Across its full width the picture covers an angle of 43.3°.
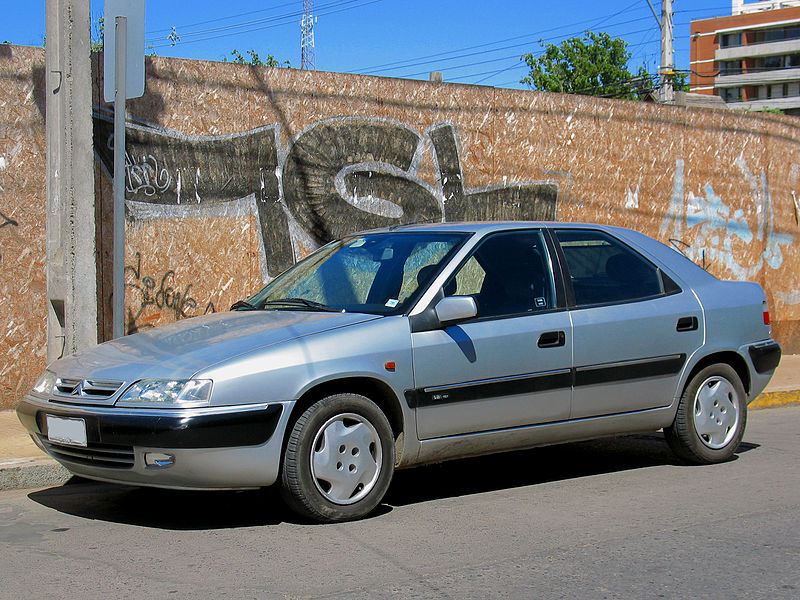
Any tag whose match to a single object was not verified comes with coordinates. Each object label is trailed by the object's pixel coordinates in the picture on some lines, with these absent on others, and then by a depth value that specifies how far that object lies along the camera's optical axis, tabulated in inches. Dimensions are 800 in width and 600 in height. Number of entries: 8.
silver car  191.9
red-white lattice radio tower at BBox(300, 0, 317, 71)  1988.2
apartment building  3821.4
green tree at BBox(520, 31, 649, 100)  2454.5
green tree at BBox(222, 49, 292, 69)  1705.8
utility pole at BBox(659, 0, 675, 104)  999.0
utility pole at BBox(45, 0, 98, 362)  307.1
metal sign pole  269.7
